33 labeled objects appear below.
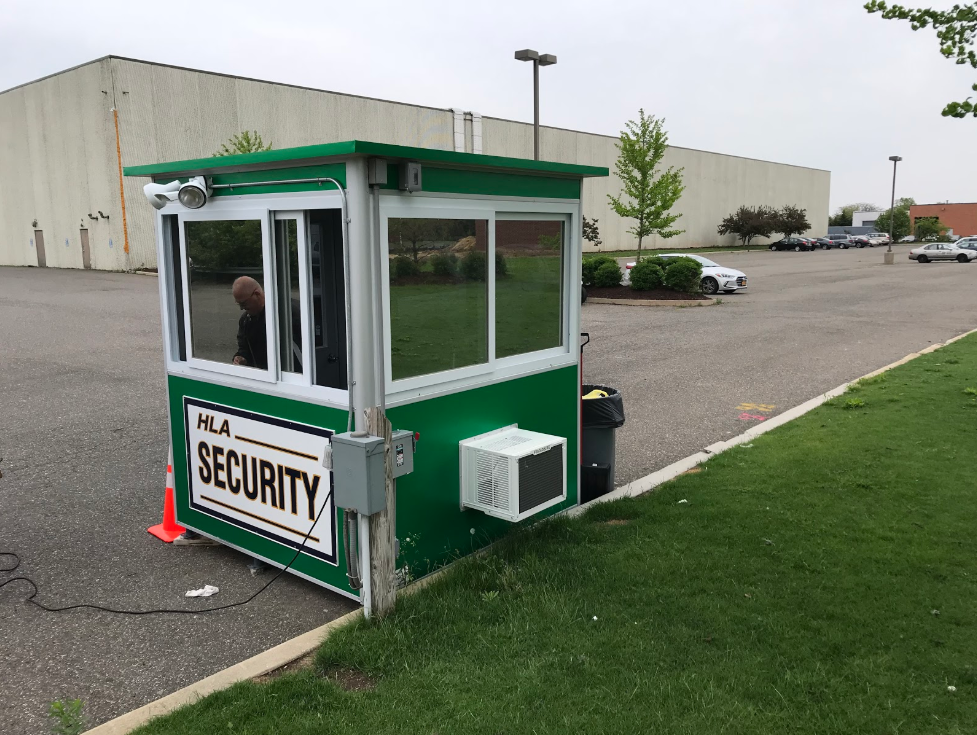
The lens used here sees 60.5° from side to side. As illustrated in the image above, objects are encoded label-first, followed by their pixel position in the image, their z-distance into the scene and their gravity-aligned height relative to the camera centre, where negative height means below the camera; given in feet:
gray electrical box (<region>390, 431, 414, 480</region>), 14.16 -3.63
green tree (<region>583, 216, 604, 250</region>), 169.37 +0.92
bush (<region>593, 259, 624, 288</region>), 79.51 -3.67
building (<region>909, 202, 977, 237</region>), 356.59 +8.24
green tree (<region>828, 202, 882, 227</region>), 397.84 +9.35
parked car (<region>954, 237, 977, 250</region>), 171.69 -1.73
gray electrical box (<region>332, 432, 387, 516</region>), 13.39 -3.77
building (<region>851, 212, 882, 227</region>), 395.14 +7.99
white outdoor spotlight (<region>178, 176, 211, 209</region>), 15.99 +0.84
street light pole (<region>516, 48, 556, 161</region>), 70.59 +14.93
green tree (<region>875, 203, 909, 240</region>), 316.60 +4.13
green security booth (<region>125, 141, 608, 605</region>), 14.20 -2.06
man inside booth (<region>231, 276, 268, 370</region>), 16.33 -1.62
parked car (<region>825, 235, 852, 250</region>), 248.93 -1.73
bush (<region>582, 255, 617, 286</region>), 80.74 -2.98
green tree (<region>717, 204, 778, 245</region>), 230.68 +3.38
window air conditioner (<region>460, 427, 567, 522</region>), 15.84 -4.54
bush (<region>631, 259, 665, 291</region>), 76.64 -3.72
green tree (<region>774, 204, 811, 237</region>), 235.40 +3.73
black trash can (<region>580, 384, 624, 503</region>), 20.33 -5.03
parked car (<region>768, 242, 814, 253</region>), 229.45 -2.36
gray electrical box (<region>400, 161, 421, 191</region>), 14.12 +1.02
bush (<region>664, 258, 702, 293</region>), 75.15 -3.57
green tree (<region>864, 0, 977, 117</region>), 19.56 +5.05
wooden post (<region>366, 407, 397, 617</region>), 13.88 -5.11
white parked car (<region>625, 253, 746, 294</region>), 85.97 -4.40
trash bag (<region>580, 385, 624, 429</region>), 20.30 -4.22
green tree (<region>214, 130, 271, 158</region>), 85.18 +9.70
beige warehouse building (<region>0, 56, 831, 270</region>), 112.37 +15.81
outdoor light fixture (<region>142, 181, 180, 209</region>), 16.65 +0.88
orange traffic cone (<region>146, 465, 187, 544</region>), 18.80 -6.42
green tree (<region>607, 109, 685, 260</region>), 96.78 +6.34
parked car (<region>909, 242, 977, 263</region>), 161.89 -3.52
